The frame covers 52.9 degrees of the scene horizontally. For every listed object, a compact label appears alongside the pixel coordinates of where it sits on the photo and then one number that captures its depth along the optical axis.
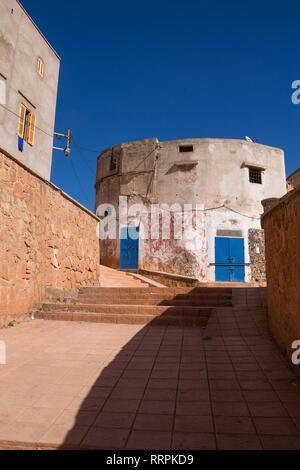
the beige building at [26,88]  11.31
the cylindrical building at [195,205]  15.02
